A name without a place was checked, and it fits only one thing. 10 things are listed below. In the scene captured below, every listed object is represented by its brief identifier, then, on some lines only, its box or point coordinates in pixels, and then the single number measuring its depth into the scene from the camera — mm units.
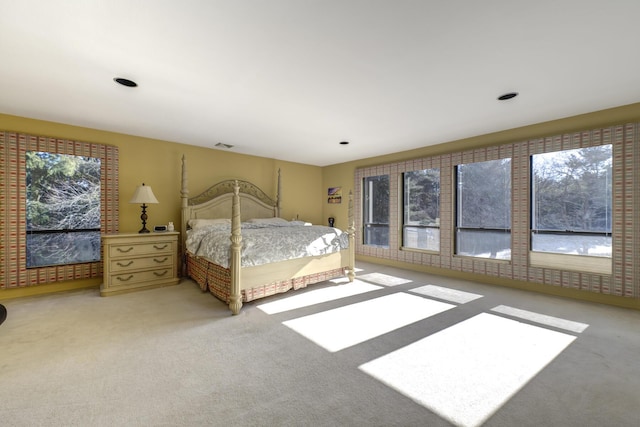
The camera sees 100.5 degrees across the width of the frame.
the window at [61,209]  3584
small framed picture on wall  6633
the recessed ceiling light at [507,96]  2808
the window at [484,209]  4199
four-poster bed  3072
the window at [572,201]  3420
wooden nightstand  3572
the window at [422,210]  5031
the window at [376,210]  5875
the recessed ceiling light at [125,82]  2518
